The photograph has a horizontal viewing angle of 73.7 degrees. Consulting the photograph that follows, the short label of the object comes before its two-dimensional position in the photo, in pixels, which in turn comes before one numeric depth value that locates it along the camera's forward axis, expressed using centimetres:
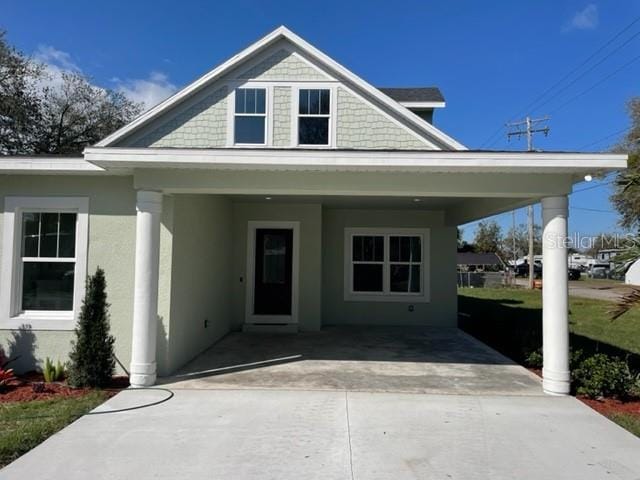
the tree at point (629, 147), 2163
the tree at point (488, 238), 5797
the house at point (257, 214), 574
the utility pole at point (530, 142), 2817
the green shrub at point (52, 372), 601
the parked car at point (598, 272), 4697
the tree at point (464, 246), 5480
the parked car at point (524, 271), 4572
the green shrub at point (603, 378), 561
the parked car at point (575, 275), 4175
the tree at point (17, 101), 2122
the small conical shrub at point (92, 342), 566
